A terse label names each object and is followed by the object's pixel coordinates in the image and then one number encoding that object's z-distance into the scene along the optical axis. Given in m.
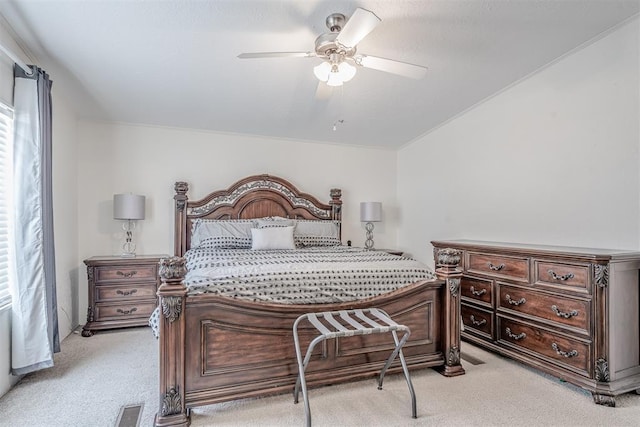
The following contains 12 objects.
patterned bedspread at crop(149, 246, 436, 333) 2.14
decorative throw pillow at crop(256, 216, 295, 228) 3.95
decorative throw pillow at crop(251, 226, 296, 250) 3.61
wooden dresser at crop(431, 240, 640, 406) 2.22
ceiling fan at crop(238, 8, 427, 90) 2.18
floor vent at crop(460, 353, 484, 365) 2.82
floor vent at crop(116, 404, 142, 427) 1.96
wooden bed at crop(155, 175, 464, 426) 1.94
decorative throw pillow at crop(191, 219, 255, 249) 3.70
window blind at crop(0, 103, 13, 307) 2.28
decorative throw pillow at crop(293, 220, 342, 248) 4.05
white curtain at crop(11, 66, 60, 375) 2.33
